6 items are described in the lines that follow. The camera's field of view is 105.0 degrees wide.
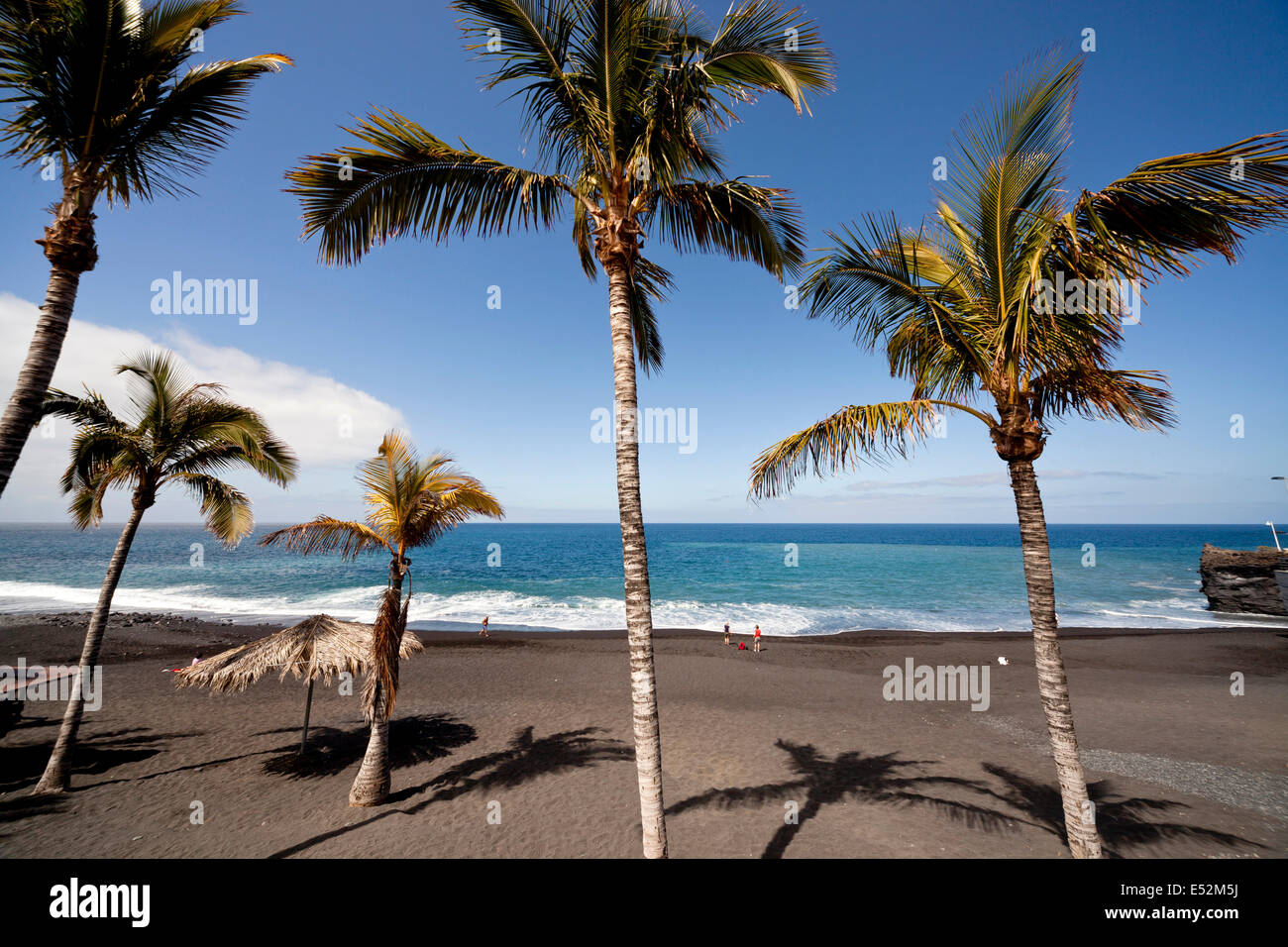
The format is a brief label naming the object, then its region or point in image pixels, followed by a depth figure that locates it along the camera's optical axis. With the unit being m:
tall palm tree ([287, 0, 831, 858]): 5.07
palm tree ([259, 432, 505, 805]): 9.06
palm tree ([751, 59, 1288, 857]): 4.79
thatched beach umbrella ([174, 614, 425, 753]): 10.42
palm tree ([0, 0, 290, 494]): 5.02
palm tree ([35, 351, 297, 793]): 9.60
